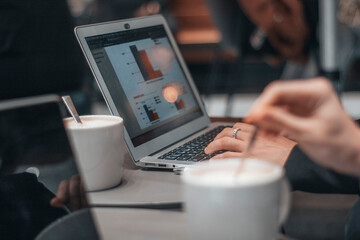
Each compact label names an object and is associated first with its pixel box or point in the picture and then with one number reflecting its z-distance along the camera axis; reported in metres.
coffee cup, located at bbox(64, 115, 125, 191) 0.72
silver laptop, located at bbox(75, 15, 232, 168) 0.89
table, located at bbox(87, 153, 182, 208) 0.68
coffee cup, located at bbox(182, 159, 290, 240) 0.45
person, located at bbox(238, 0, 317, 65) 2.20
